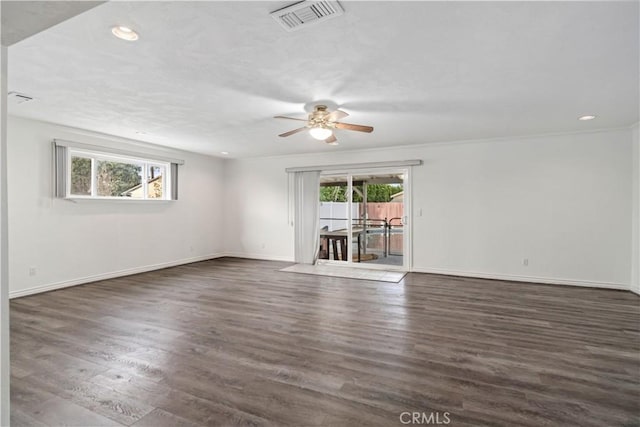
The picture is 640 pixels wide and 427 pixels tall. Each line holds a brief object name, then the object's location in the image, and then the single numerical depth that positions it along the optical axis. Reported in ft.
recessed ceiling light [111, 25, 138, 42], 6.67
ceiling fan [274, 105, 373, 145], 11.59
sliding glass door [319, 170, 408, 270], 20.10
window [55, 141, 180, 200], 14.88
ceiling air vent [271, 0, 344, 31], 5.89
